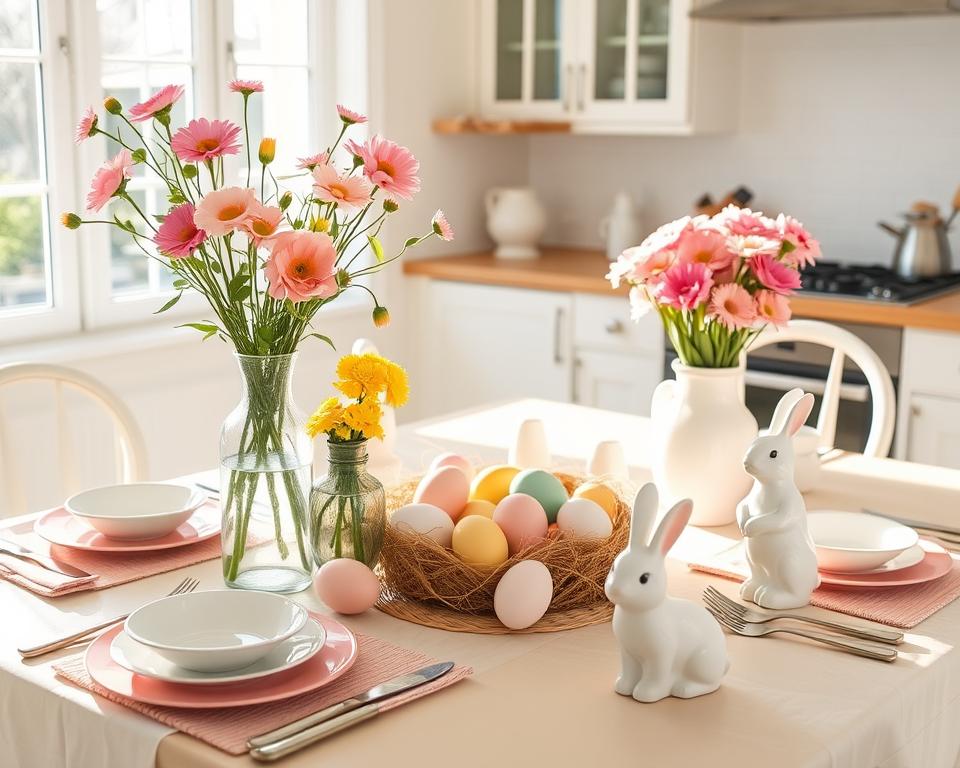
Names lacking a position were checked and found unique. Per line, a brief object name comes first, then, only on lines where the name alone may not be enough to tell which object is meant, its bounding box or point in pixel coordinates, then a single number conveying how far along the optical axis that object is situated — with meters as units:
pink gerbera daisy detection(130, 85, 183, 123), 1.25
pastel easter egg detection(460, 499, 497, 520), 1.42
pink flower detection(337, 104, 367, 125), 1.32
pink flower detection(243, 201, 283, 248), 1.22
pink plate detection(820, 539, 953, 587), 1.40
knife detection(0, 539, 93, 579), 1.44
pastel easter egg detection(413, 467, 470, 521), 1.43
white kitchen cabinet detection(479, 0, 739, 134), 3.50
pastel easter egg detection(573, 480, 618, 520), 1.46
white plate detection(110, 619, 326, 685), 1.11
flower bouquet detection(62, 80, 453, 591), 1.22
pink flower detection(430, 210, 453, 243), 1.32
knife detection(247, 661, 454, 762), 1.02
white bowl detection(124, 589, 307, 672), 1.18
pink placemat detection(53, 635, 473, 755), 1.06
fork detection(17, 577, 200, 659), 1.22
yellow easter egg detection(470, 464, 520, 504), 1.51
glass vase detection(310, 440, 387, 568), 1.34
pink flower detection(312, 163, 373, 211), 1.26
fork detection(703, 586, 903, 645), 1.27
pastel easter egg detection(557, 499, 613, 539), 1.37
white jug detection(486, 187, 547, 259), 3.86
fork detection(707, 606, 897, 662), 1.23
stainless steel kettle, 3.22
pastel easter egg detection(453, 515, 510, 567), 1.33
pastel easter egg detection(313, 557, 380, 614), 1.29
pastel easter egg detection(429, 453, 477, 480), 1.58
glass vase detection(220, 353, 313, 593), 1.32
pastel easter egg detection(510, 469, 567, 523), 1.44
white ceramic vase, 1.62
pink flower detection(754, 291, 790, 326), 1.53
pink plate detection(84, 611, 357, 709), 1.10
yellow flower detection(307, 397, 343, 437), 1.31
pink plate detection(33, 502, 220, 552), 1.51
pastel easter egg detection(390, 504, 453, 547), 1.36
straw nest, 1.32
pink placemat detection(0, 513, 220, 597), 1.40
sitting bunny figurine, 1.12
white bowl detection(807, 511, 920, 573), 1.41
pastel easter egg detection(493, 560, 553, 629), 1.27
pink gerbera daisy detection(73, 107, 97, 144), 1.27
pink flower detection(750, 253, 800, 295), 1.51
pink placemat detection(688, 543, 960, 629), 1.34
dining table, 1.04
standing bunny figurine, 1.33
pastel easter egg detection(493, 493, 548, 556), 1.36
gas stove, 2.97
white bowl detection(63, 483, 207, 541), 1.52
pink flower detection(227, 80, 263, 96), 1.30
